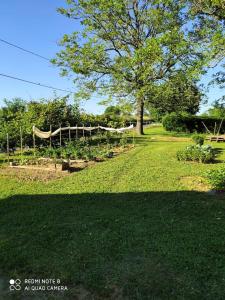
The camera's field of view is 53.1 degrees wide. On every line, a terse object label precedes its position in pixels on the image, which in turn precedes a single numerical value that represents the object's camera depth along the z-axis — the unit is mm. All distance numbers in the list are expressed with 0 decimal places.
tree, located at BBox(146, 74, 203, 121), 20049
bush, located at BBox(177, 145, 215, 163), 9852
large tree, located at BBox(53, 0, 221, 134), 19086
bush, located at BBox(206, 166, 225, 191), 6369
